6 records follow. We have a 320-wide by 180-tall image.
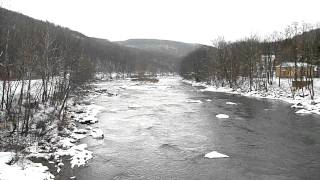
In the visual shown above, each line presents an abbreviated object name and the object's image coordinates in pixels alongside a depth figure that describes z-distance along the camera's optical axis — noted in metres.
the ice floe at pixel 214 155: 14.22
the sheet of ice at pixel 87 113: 22.74
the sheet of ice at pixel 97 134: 18.09
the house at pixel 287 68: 47.42
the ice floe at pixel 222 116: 24.87
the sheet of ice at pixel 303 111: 26.22
